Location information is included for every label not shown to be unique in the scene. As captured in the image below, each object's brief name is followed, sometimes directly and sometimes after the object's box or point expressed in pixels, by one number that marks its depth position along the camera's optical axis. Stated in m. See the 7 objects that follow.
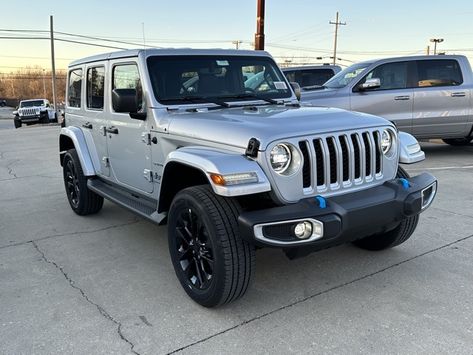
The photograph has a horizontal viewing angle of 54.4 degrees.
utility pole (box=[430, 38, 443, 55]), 76.69
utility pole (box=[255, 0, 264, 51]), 11.19
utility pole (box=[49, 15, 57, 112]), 42.25
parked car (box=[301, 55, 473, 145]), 8.69
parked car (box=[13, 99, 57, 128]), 28.73
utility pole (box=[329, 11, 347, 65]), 63.06
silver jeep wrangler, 2.86
